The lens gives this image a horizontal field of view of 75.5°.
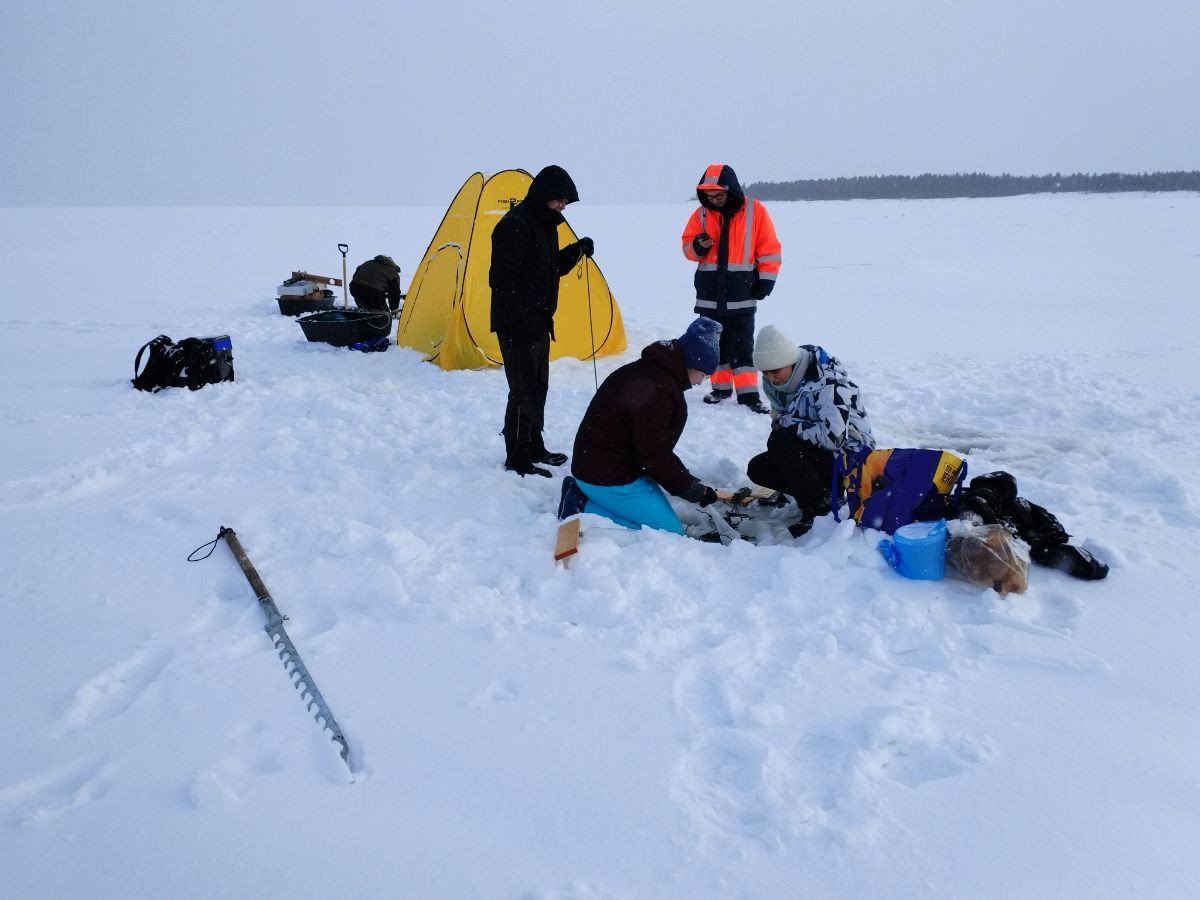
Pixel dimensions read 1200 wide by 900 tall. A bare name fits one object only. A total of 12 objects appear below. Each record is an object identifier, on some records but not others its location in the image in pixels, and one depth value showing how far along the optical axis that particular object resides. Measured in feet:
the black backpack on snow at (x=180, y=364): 19.29
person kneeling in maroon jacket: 10.75
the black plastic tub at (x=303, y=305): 31.37
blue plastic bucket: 9.51
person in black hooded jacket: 13.92
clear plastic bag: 9.17
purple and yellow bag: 10.36
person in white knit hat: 11.31
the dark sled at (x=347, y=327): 24.81
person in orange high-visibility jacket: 18.01
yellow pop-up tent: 21.86
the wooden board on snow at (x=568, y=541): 10.29
